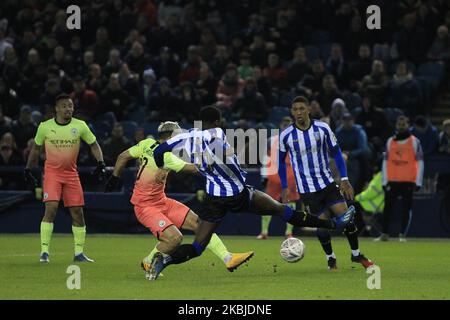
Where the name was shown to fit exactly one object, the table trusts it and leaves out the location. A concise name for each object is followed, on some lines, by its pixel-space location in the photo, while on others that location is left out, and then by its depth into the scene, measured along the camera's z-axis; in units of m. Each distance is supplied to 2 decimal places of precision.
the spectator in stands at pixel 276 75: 22.75
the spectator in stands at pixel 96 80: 23.44
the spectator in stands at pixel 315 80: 21.81
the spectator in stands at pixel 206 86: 22.59
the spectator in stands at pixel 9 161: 21.47
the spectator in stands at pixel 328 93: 21.17
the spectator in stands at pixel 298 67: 22.38
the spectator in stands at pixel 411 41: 22.08
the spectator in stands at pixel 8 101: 24.19
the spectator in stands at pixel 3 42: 25.34
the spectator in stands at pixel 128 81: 23.41
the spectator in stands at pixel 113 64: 23.64
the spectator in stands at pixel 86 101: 23.00
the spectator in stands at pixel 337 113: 20.45
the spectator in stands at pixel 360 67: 21.83
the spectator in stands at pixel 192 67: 23.31
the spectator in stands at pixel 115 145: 20.77
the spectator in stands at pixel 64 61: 24.33
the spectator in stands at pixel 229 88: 22.33
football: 12.57
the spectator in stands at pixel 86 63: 24.22
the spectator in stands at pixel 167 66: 23.62
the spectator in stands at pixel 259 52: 23.14
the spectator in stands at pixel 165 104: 22.22
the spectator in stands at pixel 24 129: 22.03
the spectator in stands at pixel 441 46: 21.91
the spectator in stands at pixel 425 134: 20.16
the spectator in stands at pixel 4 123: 22.30
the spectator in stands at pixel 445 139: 19.73
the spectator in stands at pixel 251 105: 21.62
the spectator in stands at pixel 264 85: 22.11
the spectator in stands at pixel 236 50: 23.75
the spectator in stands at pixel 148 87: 22.89
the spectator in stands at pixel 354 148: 19.91
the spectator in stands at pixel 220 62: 23.22
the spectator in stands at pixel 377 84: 21.14
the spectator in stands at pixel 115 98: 23.03
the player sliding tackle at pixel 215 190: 11.52
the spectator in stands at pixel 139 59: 23.88
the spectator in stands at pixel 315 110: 20.44
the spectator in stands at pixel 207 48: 23.88
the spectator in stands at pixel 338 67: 21.95
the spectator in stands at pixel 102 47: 24.55
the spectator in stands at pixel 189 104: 22.11
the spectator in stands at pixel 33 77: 24.35
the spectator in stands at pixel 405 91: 21.03
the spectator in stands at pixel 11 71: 24.41
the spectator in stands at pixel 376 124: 20.64
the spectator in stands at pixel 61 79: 23.89
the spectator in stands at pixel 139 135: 20.70
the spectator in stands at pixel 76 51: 24.83
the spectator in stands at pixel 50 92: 23.23
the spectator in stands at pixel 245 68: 22.97
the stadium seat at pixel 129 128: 22.28
